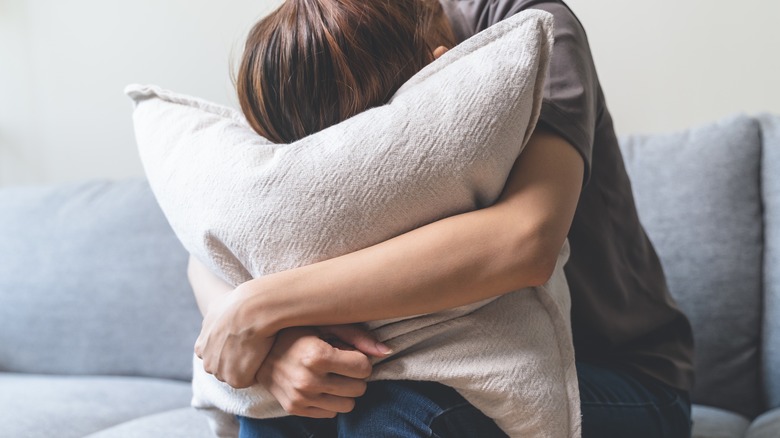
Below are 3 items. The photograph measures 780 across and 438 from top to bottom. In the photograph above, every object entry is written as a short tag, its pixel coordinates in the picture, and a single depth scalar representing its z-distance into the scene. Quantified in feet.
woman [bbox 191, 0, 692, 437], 2.45
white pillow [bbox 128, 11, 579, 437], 2.38
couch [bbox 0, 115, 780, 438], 4.10
